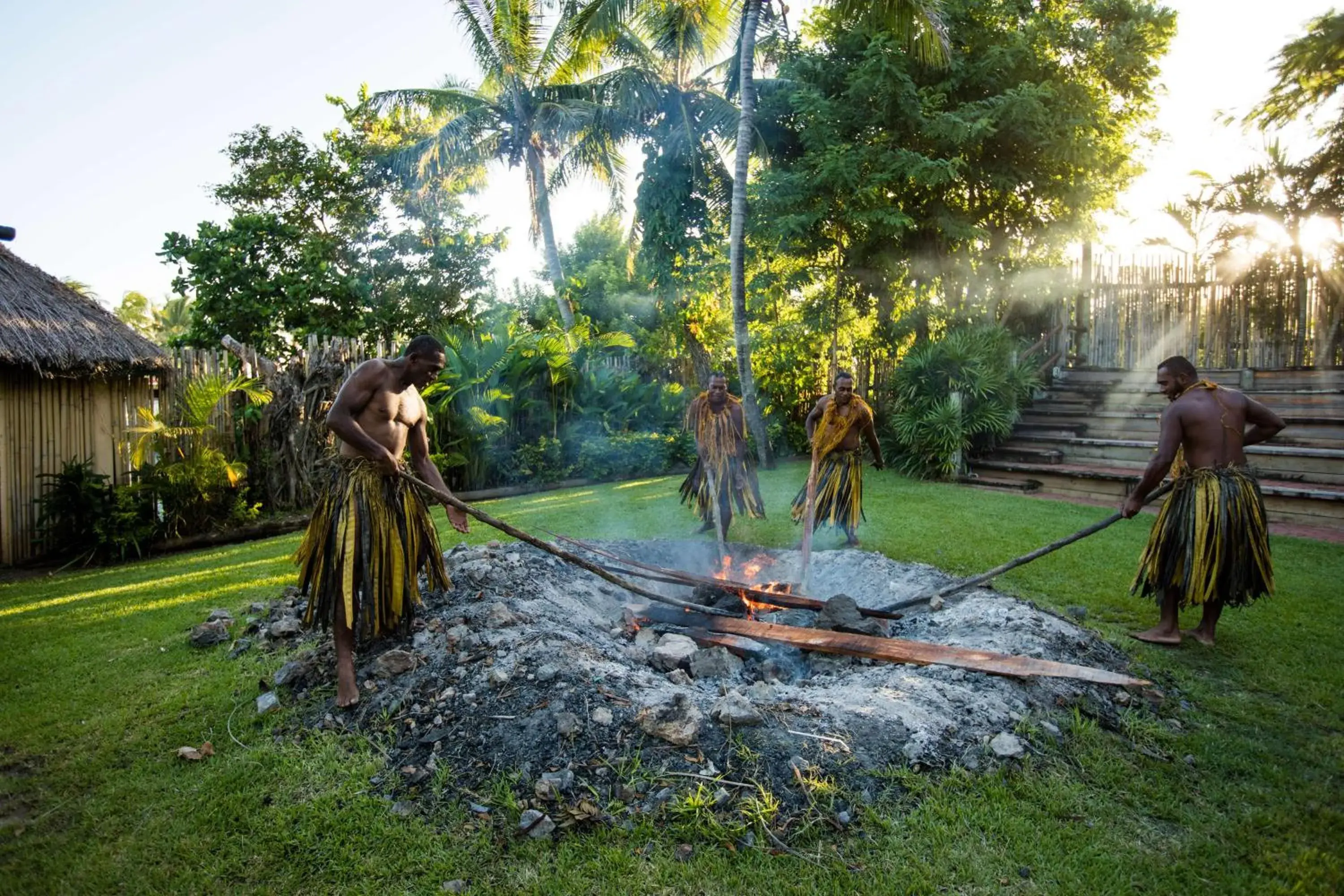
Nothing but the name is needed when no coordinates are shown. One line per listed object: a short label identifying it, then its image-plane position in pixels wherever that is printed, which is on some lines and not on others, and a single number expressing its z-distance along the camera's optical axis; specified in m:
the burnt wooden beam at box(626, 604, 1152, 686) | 3.31
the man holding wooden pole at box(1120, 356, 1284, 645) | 4.03
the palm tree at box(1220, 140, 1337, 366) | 11.69
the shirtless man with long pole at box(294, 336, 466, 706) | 3.43
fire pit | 2.81
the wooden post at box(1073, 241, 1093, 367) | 12.86
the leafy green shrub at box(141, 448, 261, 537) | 7.53
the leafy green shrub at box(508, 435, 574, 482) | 11.13
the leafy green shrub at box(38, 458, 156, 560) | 7.13
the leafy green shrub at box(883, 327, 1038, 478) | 10.64
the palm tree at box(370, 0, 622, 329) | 15.18
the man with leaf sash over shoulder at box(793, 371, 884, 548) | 6.36
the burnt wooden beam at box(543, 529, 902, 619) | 4.47
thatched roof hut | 7.11
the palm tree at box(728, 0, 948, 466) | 9.36
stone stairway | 7.72
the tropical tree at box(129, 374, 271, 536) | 7.55
